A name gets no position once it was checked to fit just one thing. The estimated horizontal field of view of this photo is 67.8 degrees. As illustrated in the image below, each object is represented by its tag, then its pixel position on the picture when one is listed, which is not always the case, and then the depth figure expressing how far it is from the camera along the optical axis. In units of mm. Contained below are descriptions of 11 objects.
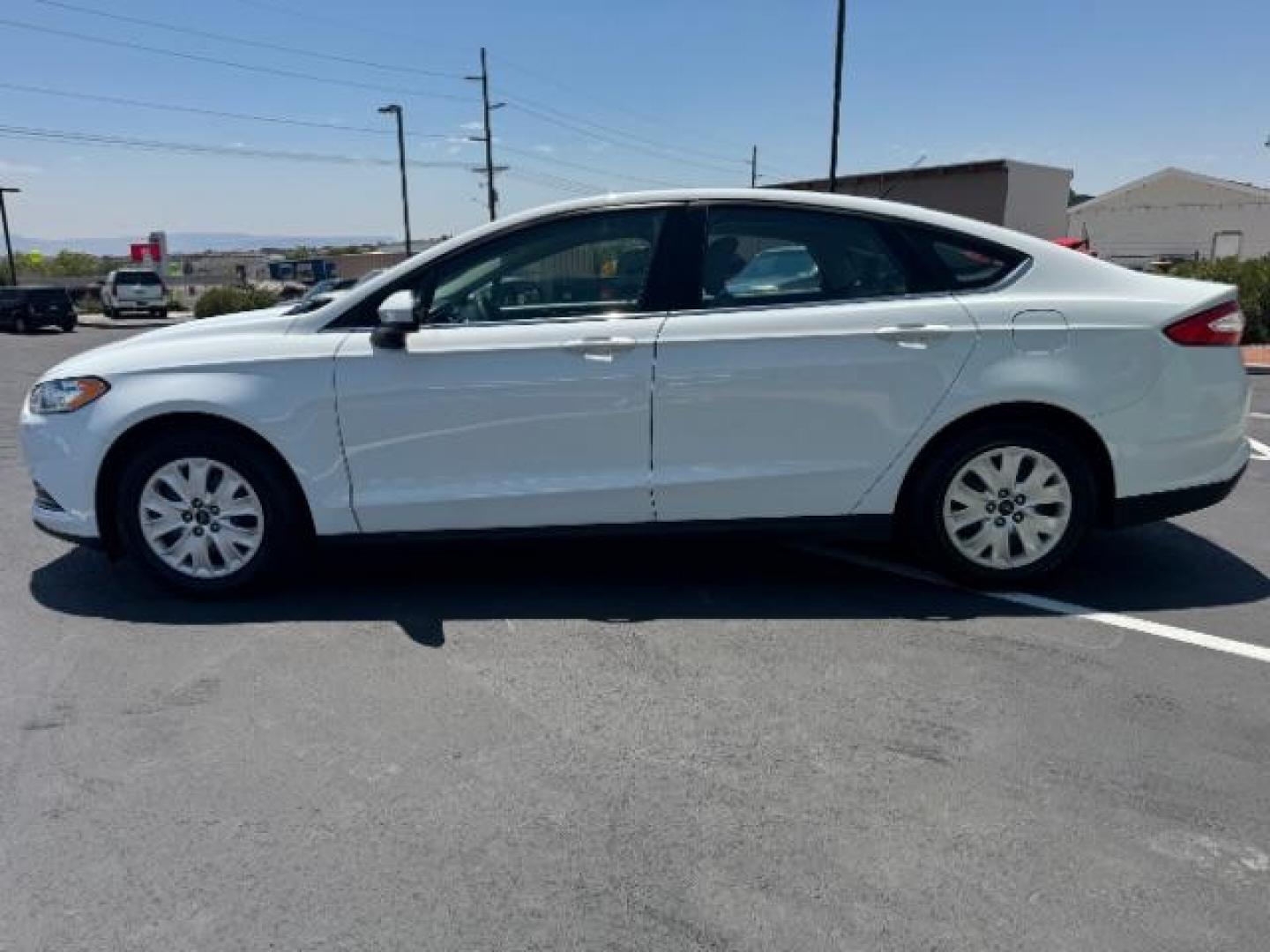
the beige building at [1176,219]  41438
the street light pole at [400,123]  39062
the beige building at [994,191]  23859
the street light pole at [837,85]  20391
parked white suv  34281
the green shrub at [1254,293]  14461
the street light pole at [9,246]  41656
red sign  49625
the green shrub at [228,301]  27202
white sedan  3863
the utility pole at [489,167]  38938
